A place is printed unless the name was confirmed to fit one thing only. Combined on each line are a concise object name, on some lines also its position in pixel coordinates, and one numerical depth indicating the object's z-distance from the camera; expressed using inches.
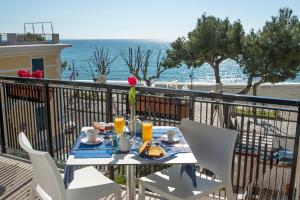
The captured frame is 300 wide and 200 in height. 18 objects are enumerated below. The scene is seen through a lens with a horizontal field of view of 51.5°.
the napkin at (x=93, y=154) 83.1
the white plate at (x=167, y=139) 94.2
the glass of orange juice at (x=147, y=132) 94.0
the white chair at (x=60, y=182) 72.3
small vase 100.7
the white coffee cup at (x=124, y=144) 86.7
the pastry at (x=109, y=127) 102.9
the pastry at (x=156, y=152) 83.0
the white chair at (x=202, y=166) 91.0
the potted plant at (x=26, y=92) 151.2
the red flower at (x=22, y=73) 169.9
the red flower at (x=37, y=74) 172.2
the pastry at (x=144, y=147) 84.4
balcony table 79.5
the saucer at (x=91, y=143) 91.3
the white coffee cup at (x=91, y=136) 92.1
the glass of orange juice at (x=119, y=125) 96.7
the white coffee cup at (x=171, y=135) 95.0
